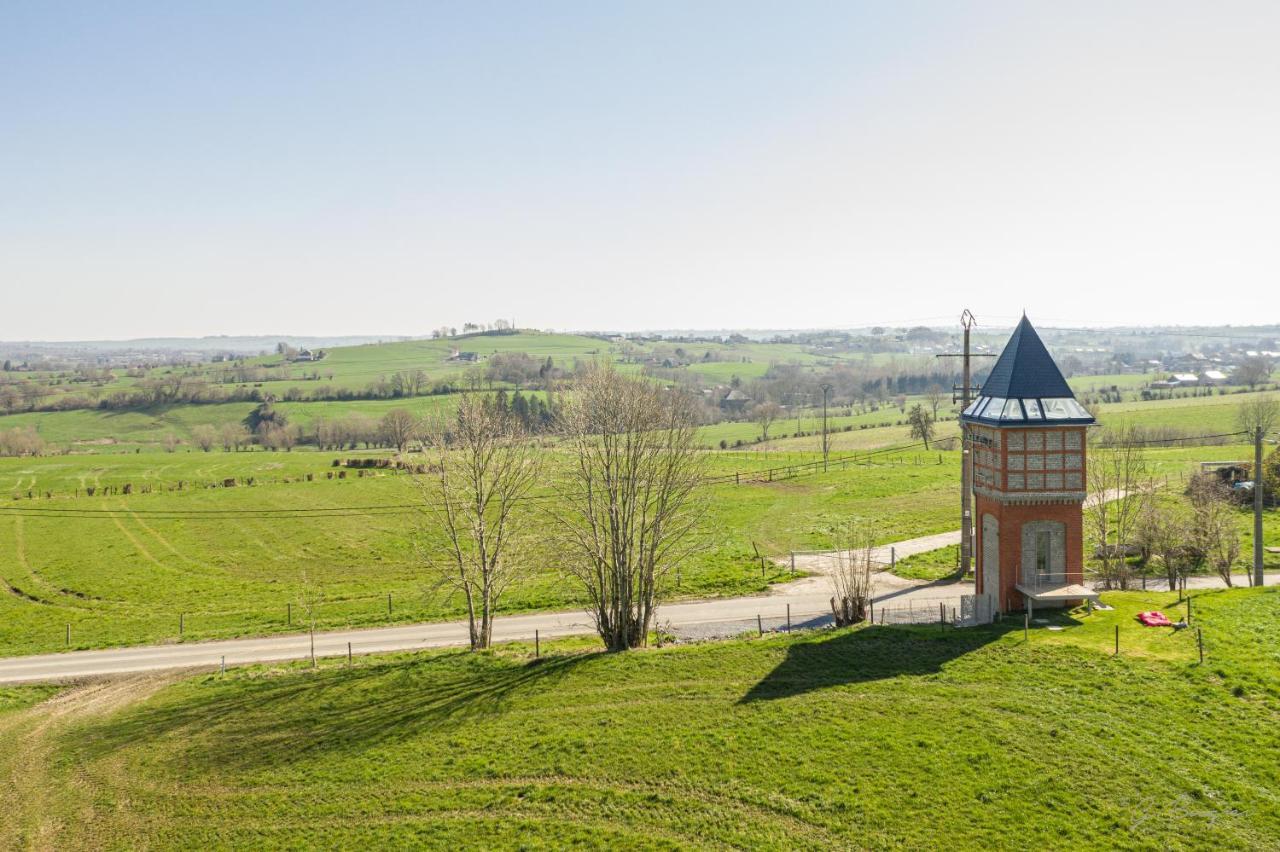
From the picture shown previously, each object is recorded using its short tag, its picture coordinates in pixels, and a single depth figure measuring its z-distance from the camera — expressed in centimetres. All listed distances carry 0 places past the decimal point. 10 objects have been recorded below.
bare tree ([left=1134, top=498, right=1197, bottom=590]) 3556
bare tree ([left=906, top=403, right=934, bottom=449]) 9312
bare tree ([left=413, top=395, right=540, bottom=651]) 3338
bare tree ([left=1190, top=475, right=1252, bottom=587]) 3512
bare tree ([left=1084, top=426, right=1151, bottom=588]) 3659
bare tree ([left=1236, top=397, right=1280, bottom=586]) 3356
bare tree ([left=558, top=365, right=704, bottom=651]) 3061
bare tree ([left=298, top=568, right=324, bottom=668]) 3944
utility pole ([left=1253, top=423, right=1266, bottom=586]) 3341
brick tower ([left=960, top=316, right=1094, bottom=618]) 2952
